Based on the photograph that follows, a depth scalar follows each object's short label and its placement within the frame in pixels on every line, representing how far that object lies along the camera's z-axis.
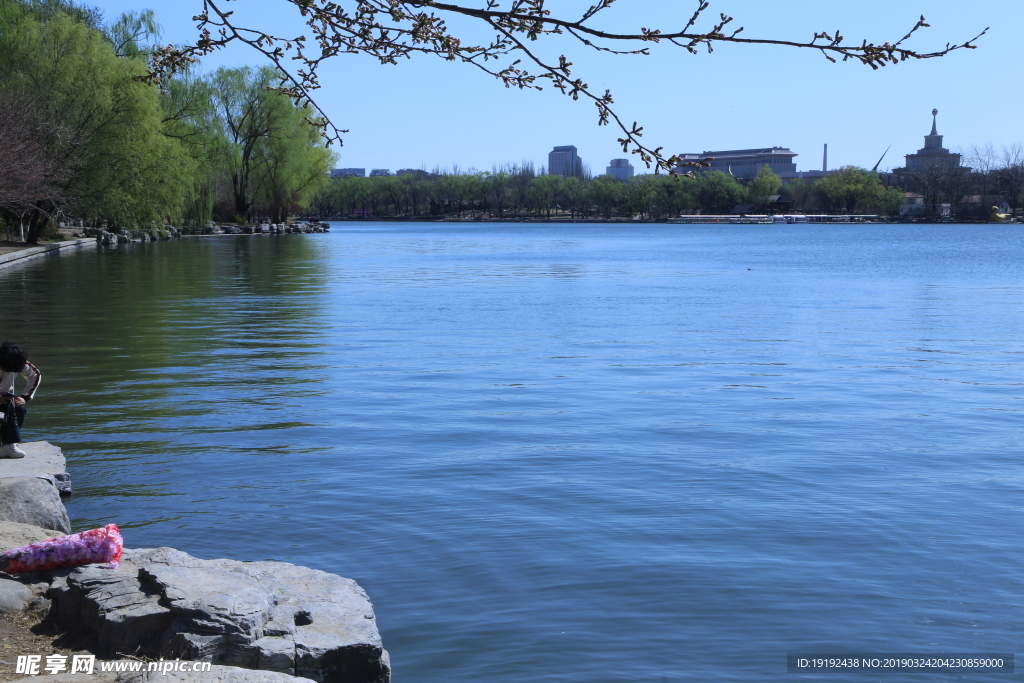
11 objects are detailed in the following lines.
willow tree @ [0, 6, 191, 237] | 45.16
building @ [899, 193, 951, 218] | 174.25
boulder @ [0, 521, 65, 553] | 6.97
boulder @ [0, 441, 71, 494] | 8.51
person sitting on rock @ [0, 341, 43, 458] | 9.16
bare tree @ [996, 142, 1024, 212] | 161.50
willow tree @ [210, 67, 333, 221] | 78.31
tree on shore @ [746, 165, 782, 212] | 189.25
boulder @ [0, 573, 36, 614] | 5.89
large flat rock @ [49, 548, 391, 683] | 5.19
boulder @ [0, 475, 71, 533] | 7.81
